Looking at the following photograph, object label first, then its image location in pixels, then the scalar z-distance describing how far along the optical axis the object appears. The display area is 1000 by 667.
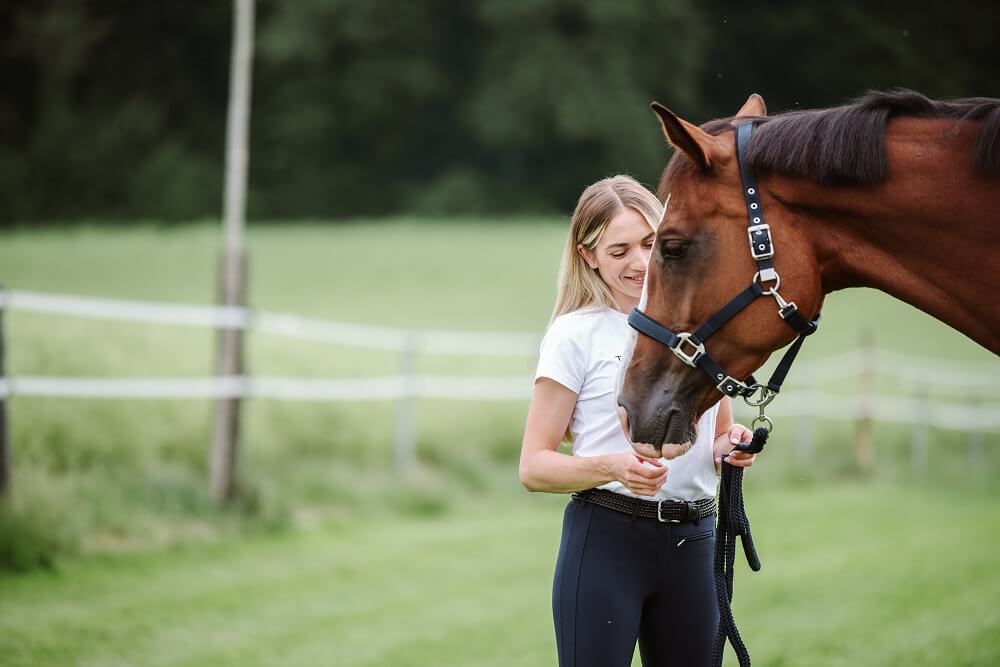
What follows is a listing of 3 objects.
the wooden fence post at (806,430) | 25.37
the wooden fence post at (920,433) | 27.64
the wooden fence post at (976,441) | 28.34
